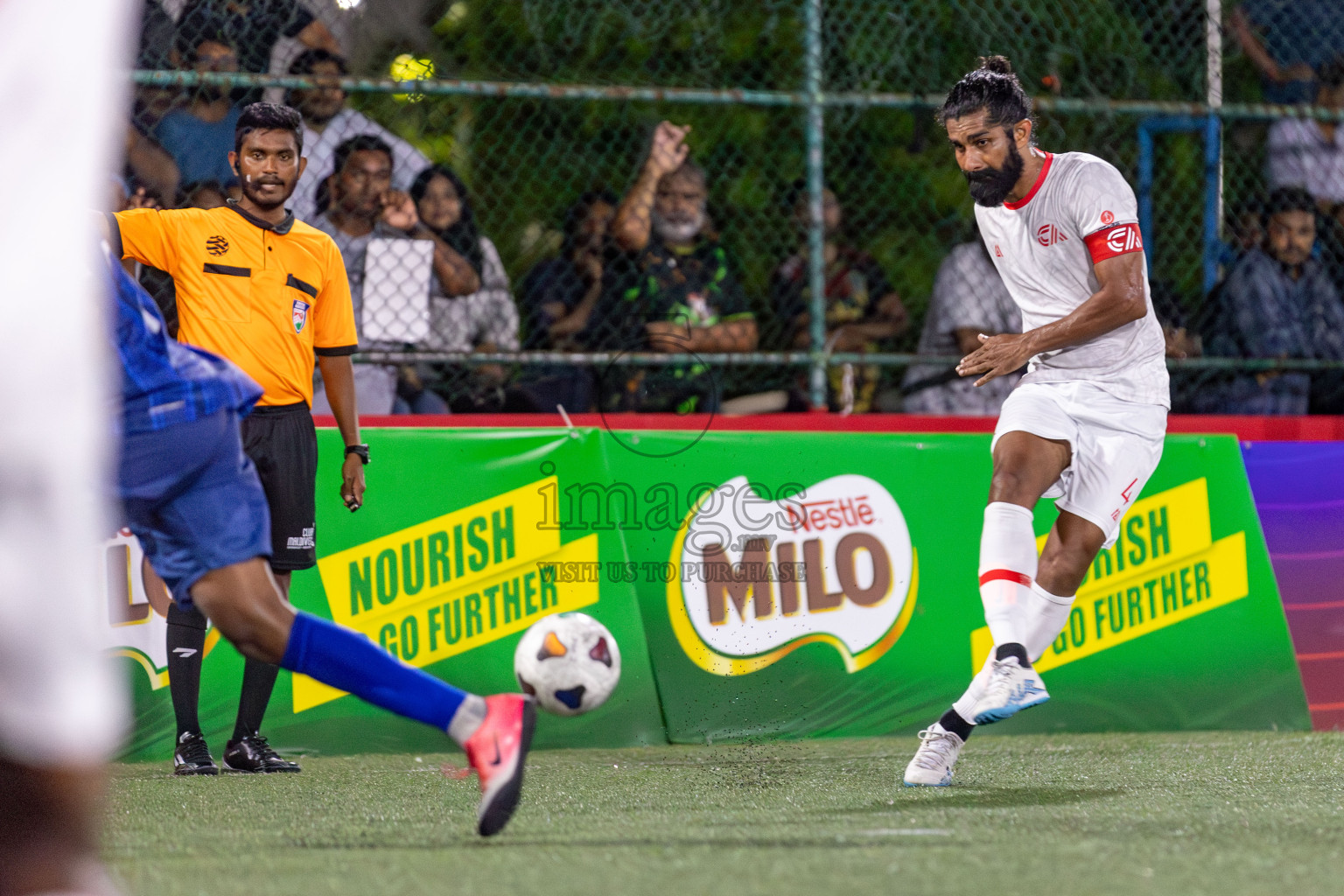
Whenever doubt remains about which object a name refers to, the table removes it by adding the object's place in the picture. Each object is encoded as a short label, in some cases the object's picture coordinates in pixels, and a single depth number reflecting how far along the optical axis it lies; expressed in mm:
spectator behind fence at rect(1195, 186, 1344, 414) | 14789
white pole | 15000
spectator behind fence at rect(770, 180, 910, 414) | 14297
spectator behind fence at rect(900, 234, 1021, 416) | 14641
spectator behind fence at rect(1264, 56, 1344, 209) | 15219
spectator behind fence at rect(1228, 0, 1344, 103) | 15687
